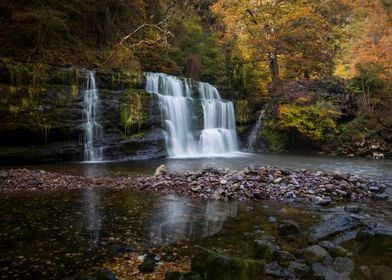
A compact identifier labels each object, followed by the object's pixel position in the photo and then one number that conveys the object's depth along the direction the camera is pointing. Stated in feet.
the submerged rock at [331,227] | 18.55
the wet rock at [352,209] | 24.54
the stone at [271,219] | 22.08
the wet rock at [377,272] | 14.33
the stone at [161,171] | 36.19
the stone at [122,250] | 16.65
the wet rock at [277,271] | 14.23
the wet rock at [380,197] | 28.94
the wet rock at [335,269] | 14.22
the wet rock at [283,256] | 15.55
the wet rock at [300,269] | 14.32
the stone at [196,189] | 29.94
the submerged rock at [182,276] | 12.87
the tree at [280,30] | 73.41
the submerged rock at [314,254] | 15.47
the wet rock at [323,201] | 26.55
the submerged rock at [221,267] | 13.37
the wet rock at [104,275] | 12.90
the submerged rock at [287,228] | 19.49
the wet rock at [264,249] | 15.97
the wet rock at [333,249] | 16.16
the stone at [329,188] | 29.89
